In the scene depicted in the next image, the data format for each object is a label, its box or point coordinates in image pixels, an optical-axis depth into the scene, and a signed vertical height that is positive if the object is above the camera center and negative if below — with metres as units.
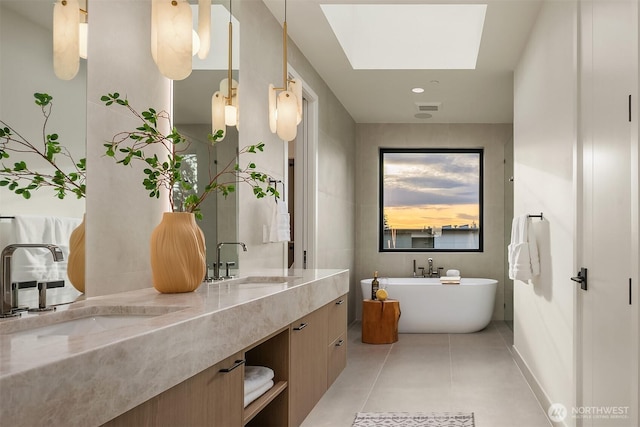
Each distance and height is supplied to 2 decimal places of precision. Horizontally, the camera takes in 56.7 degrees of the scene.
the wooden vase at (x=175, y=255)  2.29 -0.13
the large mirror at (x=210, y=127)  2.83 +0.47
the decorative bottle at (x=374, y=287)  6.13 -0.68
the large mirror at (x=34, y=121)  1.66 +0.30
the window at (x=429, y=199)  7.59 +0.29
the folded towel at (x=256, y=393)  2.25 -0.68
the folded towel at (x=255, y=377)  2.32 -0.63
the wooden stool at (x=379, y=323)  5.79 -1.00
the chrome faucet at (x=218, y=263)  3.00 -0.21
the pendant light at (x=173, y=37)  2.23 +0.69
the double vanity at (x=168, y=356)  1.12 -0.33
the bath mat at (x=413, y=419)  3.25 -1.11
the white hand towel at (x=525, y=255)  3.74 -0.21
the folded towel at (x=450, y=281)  6.59 -0.66
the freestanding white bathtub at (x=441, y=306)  6.34 -0.91
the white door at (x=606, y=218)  2.06 +0.02
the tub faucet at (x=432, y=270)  7.32 -0.60
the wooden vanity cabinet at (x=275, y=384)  1.58 -0.60
